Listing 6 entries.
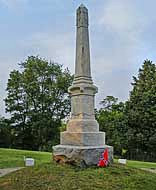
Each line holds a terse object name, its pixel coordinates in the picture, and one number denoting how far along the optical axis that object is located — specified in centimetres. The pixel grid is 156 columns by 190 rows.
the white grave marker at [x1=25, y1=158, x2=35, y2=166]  892
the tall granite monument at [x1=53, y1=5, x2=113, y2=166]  552
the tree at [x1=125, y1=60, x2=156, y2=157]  1988
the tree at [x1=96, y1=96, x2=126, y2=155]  2103
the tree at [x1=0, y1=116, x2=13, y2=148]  2402
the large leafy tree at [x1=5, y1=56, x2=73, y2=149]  2558
